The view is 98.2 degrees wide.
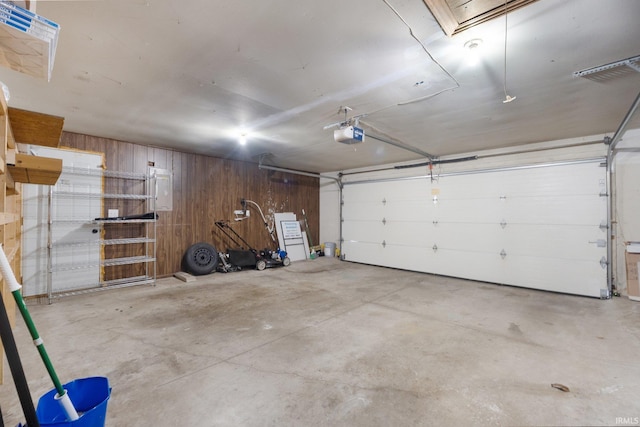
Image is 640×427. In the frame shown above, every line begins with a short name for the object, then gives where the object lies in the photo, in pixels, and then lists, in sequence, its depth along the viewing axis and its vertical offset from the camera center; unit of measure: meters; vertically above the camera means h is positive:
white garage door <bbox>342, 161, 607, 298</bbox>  4.36 -0.20
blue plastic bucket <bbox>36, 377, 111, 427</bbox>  1.23 -0.91
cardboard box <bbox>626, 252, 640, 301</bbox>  3.98 -0.89
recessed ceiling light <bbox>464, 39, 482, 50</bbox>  2.03 +1.28
